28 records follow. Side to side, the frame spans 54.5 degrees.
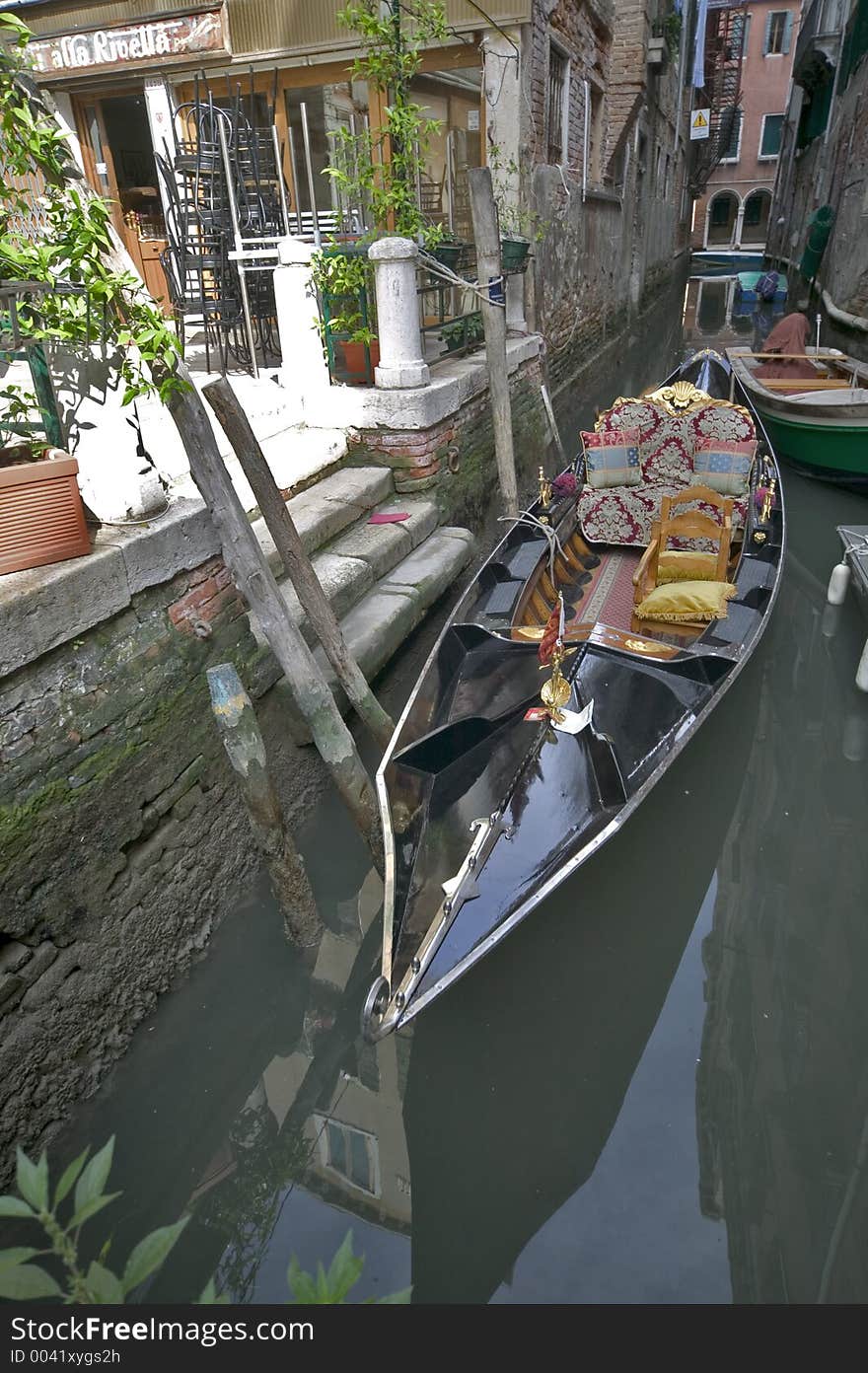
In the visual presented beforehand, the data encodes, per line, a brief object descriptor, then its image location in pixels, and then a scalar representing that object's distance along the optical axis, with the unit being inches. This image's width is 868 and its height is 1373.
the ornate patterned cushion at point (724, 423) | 175.6
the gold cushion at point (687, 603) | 147.8
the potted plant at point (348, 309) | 189.9
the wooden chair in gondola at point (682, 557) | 153.9
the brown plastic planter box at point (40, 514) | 90.8
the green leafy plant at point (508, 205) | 273.1
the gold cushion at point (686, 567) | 158.4
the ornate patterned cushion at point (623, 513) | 178.9
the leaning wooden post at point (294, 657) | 115.2
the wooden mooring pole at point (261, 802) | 103.3
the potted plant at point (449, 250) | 239.5
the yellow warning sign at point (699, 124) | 749.3
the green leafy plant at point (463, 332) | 245.0
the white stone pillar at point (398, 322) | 182.4
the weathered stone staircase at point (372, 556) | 149.1
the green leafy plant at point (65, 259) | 87.9
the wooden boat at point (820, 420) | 255.3
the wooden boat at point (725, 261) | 1096.5
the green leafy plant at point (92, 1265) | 35.8
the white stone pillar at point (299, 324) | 192.5
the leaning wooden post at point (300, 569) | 122.4
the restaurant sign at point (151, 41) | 273.4
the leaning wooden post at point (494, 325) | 194.2
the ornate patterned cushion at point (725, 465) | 176.2
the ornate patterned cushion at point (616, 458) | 181.6
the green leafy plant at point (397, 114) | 194.9
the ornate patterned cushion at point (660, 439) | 179.5
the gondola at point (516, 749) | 90.7
